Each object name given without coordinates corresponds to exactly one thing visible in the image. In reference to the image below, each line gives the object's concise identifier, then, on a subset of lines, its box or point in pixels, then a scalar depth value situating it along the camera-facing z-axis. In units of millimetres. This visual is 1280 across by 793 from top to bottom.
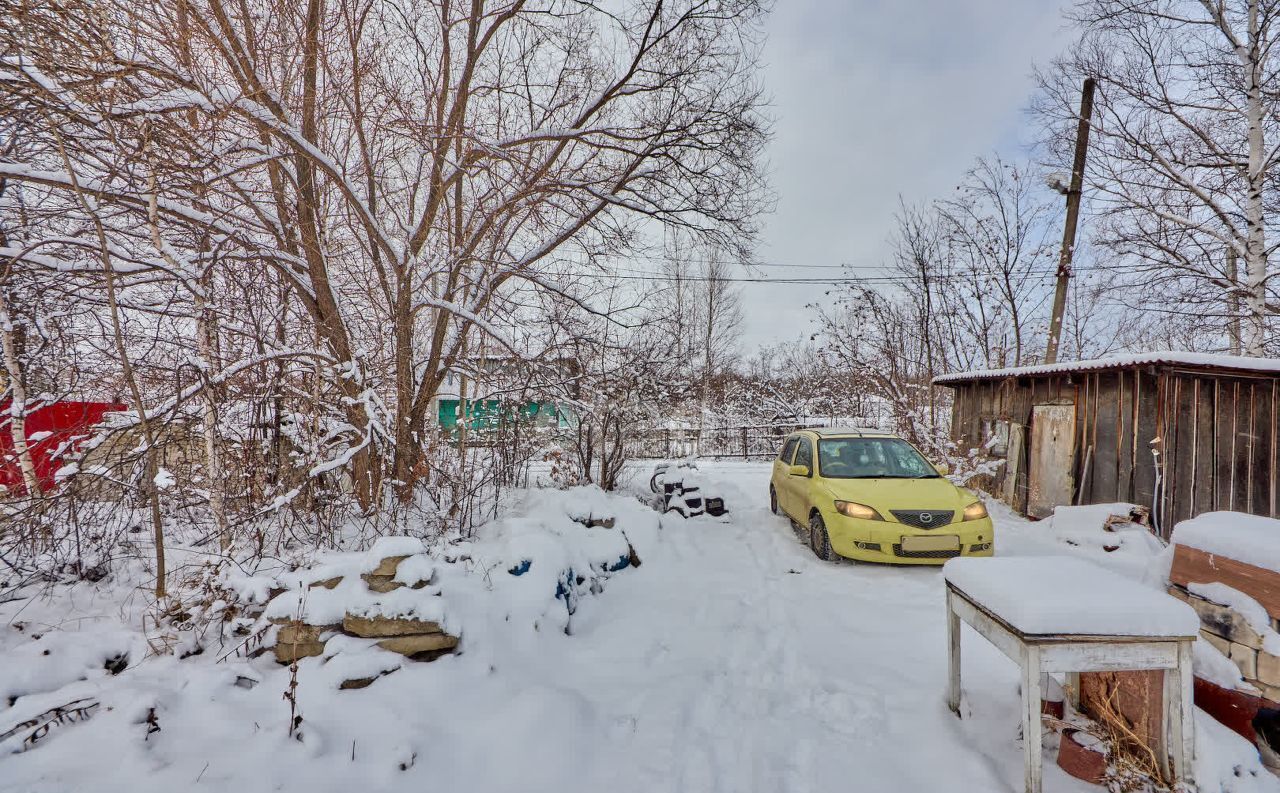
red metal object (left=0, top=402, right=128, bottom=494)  2969
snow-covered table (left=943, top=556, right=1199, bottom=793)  1896
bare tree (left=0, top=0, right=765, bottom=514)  3123
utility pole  10242
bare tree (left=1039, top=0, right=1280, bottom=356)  9000
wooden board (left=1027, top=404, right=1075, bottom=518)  7703
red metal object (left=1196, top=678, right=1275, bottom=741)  2043
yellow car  4895
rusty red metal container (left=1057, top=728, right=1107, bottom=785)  2066
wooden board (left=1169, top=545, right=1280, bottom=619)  2068
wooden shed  6246
